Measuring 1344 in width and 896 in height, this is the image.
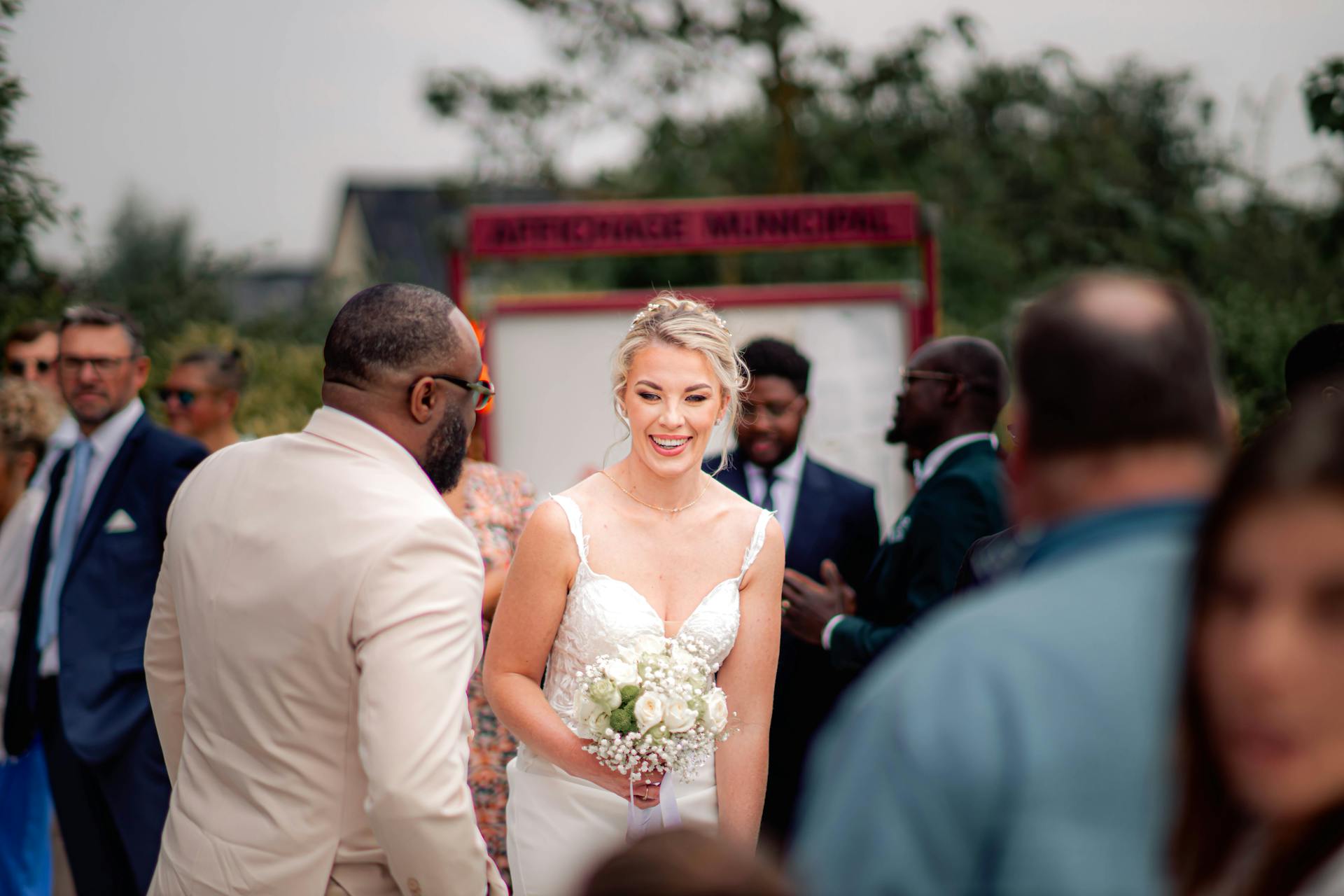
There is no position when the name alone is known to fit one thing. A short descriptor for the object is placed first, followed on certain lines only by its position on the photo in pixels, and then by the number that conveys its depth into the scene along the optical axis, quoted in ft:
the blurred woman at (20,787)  18.83
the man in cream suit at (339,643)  8.43
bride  11.95
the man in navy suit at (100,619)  16.21
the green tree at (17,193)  19.19
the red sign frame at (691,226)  26.53
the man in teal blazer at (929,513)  14.28
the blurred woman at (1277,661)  4.18
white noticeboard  25.25
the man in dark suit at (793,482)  17.56
